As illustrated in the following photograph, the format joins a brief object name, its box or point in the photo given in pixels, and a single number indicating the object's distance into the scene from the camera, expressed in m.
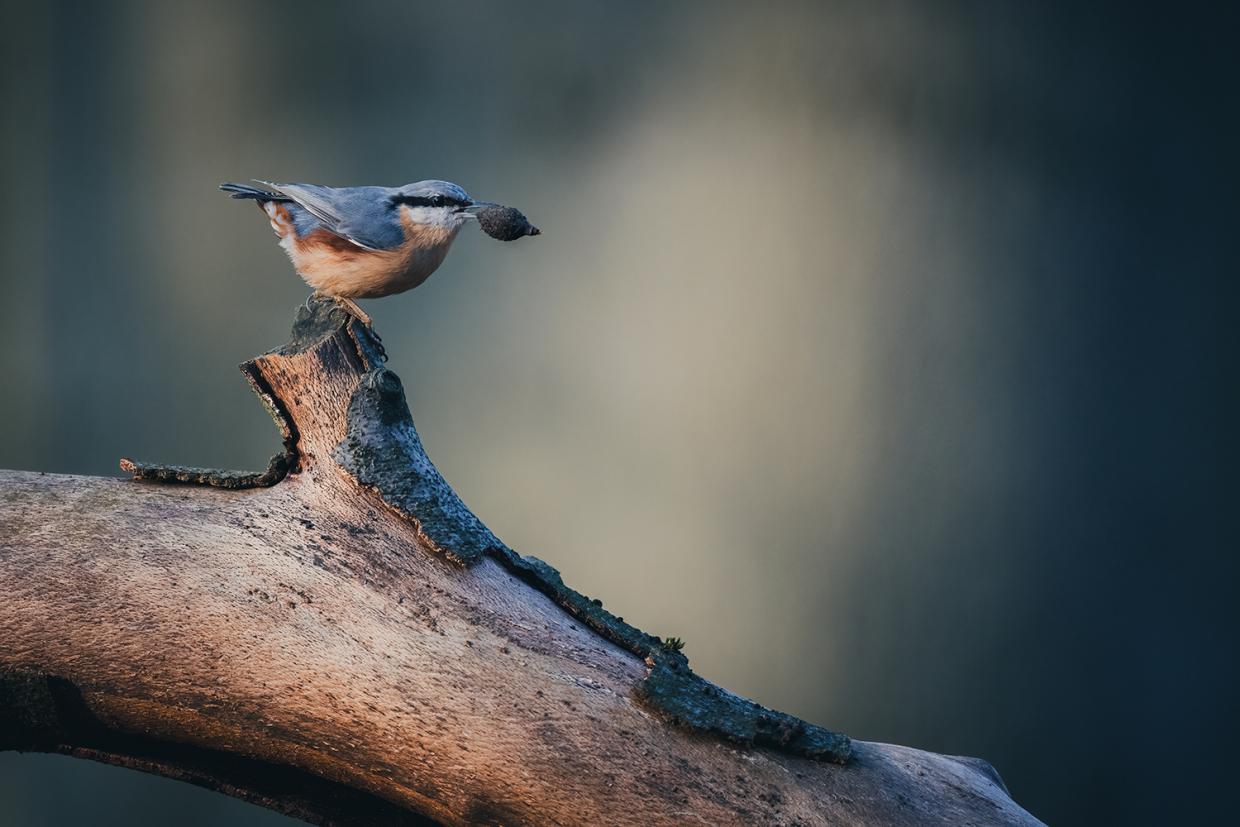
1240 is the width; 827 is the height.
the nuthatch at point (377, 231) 9.47
